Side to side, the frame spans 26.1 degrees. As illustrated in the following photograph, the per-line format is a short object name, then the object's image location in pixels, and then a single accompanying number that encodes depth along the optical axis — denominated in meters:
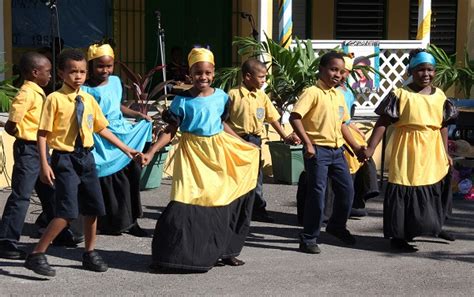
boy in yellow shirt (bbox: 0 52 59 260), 7.62
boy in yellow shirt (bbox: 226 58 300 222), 9.22
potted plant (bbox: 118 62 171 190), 10.88
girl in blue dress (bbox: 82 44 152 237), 8.27
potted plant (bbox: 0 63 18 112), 11.01
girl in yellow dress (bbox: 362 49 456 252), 8.05
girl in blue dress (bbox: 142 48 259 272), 7.27
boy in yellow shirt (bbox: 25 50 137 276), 7.06
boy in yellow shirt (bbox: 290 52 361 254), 8.02
